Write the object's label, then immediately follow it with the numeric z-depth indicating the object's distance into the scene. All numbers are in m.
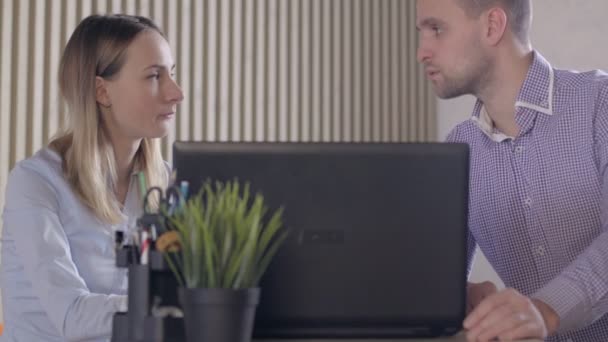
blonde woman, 2.77
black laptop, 2.39
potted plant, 2.25
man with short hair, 2.90
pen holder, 2.30
